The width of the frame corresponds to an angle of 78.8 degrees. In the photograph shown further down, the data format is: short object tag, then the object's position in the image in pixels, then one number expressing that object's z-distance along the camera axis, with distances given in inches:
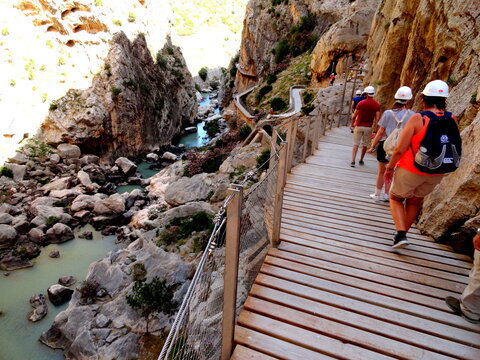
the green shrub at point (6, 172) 851.4
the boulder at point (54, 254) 606.9
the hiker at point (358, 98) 385.1
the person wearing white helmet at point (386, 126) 207.3
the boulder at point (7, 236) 614.9
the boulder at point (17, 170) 864.9
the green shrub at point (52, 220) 685.3
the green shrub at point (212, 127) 1475.1
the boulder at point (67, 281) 529.7
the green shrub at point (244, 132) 876.4
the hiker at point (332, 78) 904.3
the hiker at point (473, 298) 116.6
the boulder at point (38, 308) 459.2
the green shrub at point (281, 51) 1353.3
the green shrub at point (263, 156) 576.1
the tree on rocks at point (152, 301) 378.0
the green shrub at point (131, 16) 1274.6
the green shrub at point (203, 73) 2844.5
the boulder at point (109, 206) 745.0
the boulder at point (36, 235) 640.4
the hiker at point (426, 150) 137.2
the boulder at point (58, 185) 848.9
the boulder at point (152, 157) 1181.0
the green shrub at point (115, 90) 1119.6
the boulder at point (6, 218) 676.1
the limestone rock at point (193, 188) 674.8
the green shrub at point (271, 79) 1211.9
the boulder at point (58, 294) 487.5
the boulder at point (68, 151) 995.9
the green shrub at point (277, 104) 945.6
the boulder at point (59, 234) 653.9
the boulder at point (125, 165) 1020.9
